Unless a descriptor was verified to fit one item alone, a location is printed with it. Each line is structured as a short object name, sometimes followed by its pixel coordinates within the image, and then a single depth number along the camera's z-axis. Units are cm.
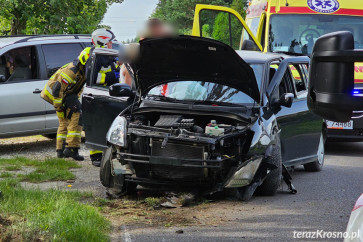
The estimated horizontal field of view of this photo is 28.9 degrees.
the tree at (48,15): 1753
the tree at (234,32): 1382
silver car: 1156
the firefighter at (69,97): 1088
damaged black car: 741
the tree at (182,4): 5676
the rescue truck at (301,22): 1341
